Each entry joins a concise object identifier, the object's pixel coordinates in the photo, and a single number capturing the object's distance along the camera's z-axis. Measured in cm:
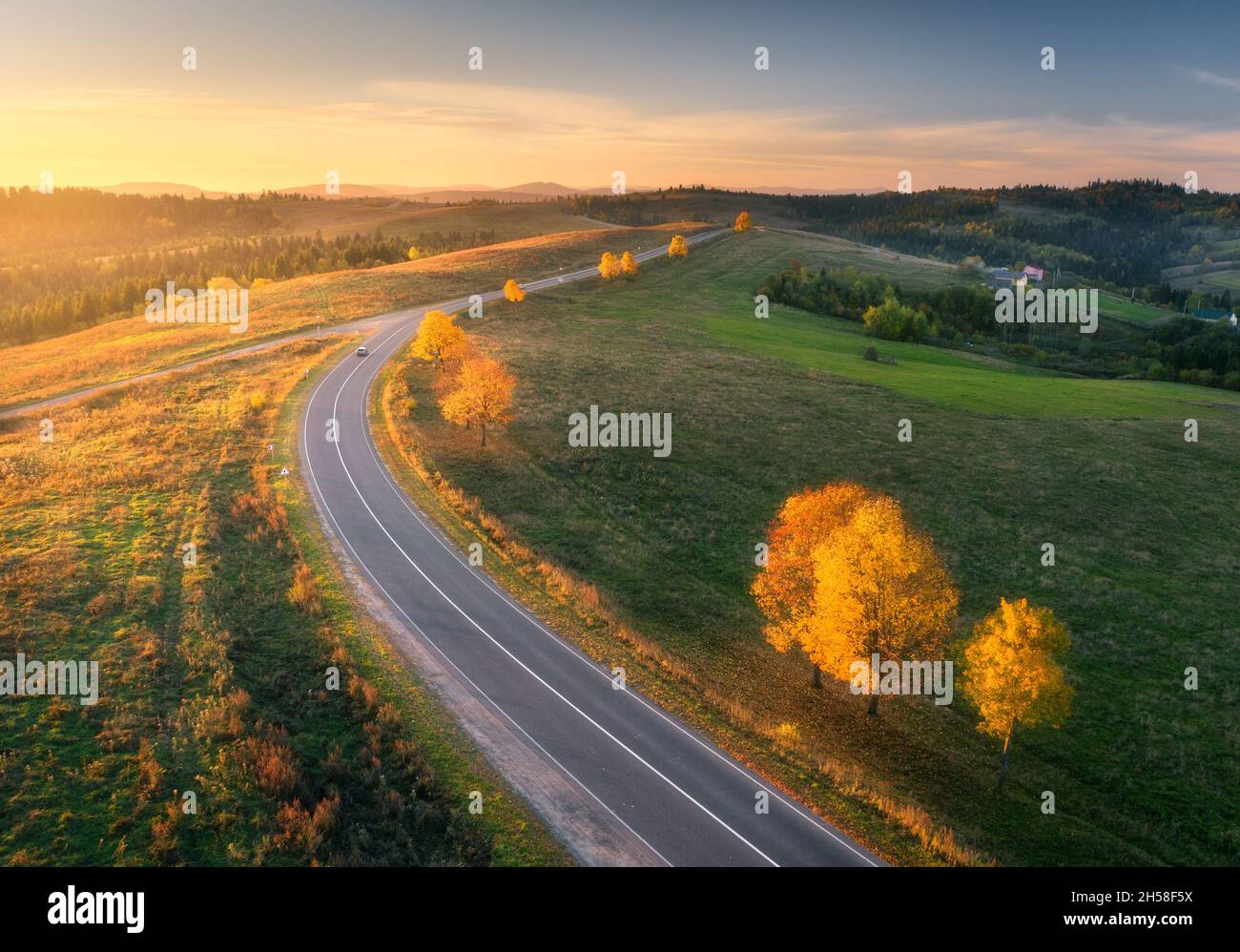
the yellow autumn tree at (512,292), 10412
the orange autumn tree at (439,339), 7200
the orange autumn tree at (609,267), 12850
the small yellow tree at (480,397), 5944
